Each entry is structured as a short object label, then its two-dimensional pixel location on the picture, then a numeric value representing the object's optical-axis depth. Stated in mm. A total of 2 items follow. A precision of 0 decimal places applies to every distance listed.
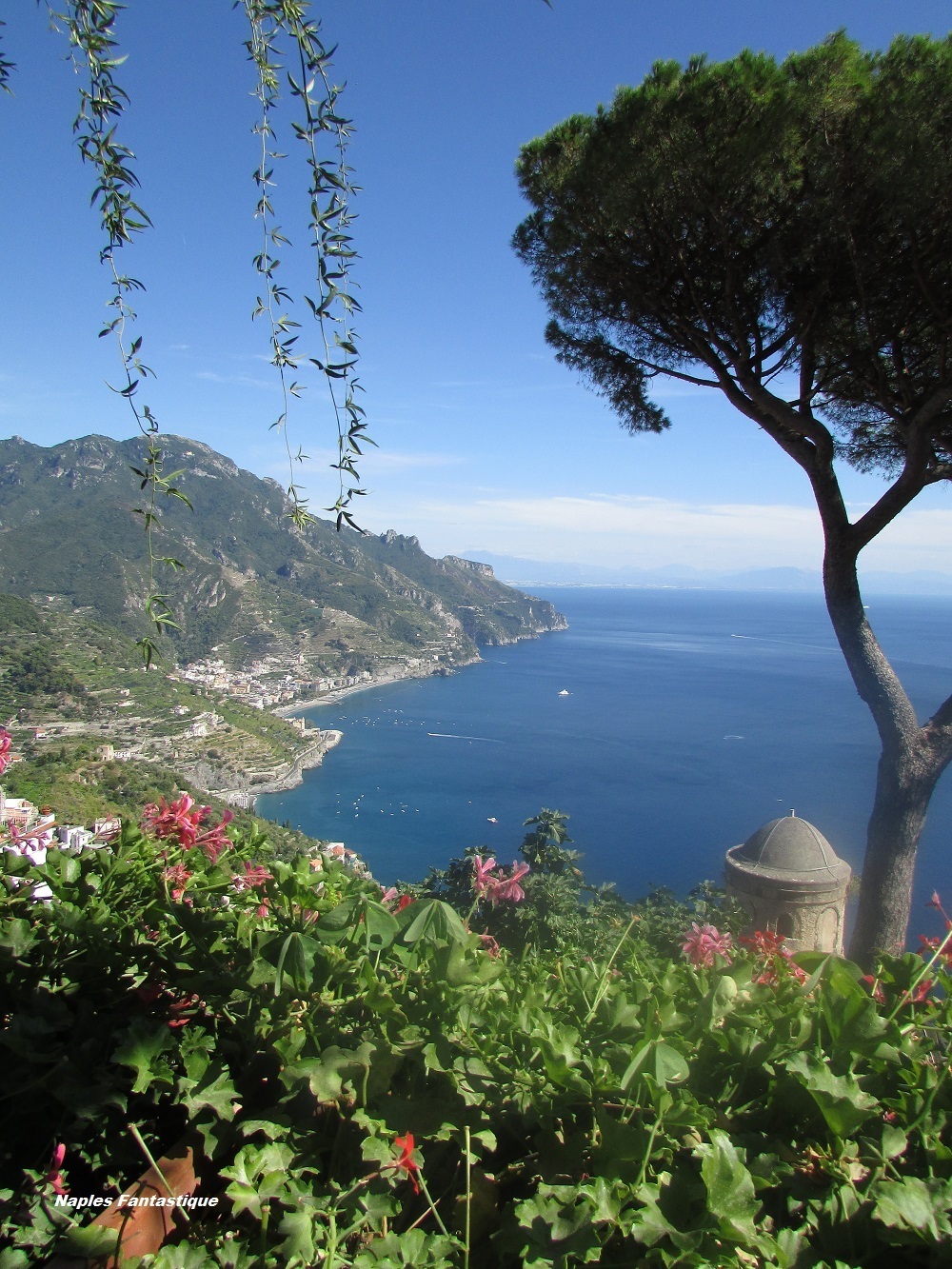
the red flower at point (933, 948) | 911
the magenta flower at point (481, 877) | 1250
